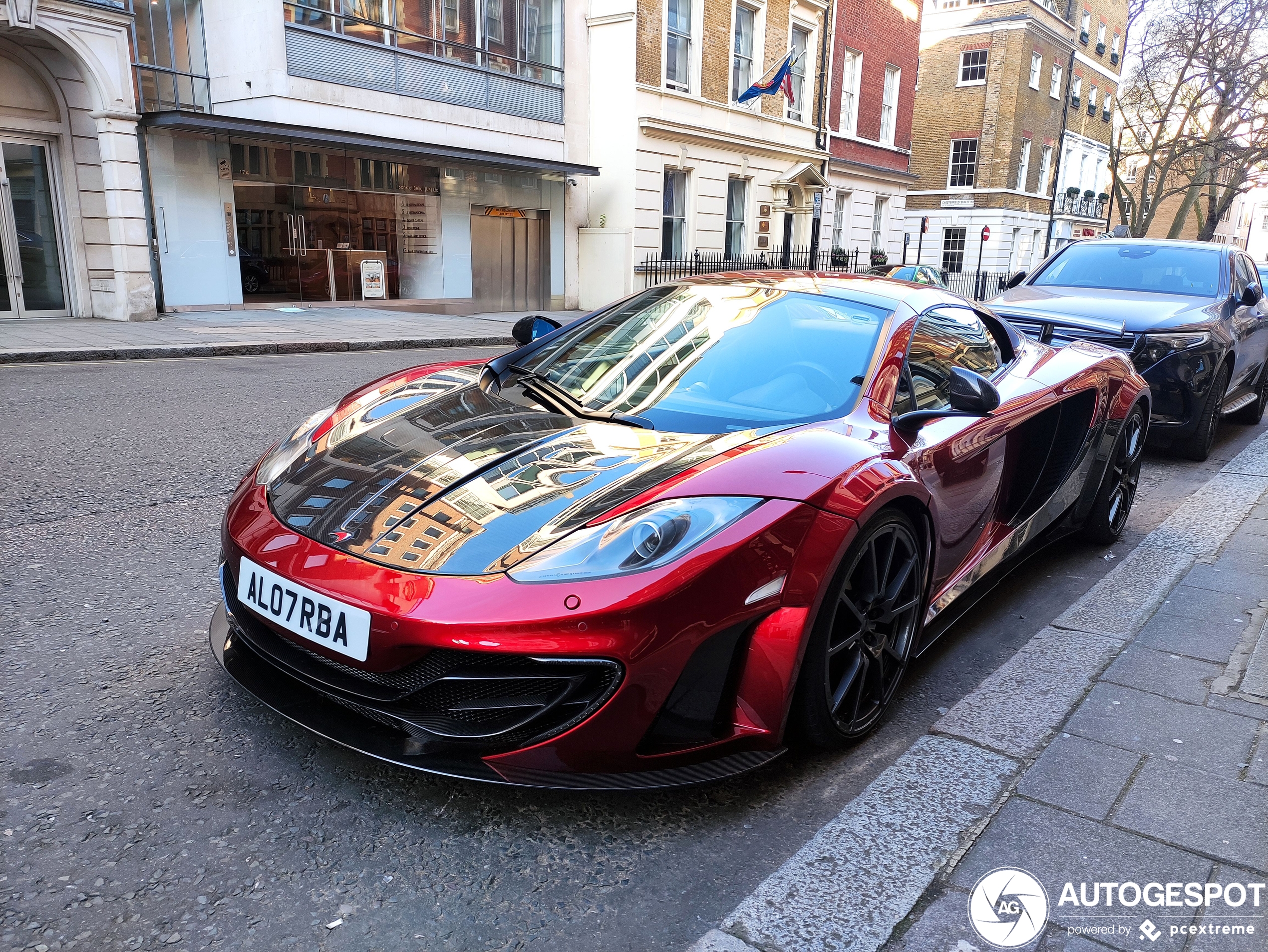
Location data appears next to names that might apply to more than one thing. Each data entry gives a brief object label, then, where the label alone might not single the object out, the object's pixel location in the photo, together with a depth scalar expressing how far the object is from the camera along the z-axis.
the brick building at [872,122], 27.88
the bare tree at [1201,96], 23.69
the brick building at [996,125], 39.59
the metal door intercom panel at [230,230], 15.23
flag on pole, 22.22
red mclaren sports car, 2.05
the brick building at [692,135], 20.92
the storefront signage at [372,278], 17.77
